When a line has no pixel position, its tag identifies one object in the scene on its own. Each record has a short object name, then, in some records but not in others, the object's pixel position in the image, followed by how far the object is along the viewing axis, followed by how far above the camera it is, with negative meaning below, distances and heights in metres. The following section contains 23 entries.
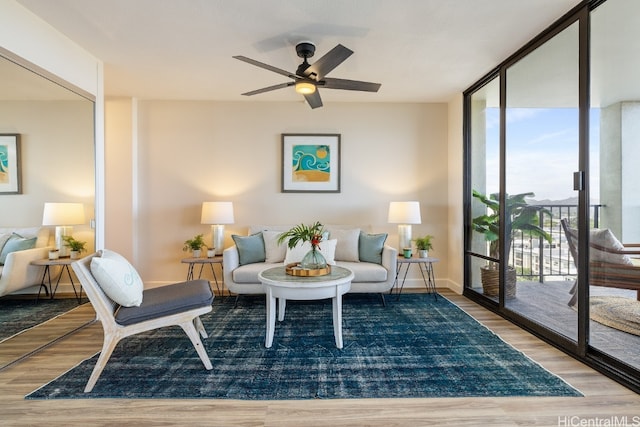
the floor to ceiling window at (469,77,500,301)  3.38 +0.48
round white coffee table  2.43 -0.62
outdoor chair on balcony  2.11 -0.35
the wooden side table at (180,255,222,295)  3.68 -0.68
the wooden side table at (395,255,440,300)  4.04 -0.88
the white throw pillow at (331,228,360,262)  3.85 -0.43
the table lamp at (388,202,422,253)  3.87 -0.06
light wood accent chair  1.93 -0.67
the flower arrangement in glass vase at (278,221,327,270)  2.77 -0.37
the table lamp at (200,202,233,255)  3.87 -0.08
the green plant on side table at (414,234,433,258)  3.89 -0.43
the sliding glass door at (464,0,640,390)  2.12 +0.21
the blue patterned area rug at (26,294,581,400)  1.90 -1.09
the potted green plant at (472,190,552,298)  2.89 -0.14
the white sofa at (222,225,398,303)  3.43 -0.67
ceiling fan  2.28 +1.11
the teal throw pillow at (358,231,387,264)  3.74 -0.44
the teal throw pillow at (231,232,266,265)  3.70 -0.45
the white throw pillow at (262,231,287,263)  3.79 -0.46
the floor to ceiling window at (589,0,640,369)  2.10 +0.25
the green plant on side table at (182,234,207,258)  3.88 -0.42
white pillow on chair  1.96 -0.45
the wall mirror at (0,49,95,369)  2.23 +0.51
